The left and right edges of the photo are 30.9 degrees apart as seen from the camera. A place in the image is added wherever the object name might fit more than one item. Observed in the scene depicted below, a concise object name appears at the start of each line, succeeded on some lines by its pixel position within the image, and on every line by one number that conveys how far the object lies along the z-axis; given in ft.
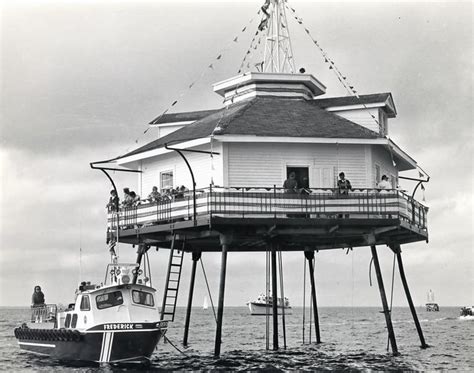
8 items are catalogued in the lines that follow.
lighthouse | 114.01
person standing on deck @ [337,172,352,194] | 116.37
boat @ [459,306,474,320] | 402.11
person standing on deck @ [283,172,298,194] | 115.14
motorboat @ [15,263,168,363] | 115.65
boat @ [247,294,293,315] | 408.12
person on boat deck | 146.51
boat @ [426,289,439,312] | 559.79
